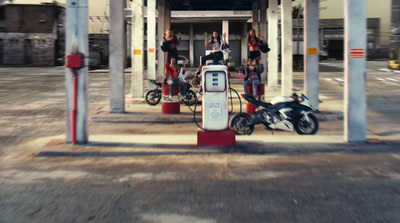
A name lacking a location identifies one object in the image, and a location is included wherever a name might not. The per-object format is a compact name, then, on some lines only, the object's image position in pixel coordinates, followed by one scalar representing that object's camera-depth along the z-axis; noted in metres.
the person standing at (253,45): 16.33
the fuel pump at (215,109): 9.70
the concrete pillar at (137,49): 19.88
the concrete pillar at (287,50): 19.55
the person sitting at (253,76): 14.76
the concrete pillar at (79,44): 9.92
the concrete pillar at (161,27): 26.92
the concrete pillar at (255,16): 29.69
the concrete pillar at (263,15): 28.55
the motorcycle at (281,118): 11.12
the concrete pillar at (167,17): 28.62
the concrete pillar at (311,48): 15.47
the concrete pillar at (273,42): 24.72
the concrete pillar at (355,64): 9.94
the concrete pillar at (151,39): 23.66
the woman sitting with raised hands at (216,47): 15.28
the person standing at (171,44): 16.53
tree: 107.44
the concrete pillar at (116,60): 15.25
